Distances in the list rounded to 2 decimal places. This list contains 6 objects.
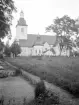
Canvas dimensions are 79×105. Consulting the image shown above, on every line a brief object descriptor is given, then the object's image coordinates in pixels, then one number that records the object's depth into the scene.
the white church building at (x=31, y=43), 71.75
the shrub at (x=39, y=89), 9.25
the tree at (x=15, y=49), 54.04
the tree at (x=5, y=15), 16.75
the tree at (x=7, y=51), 55.64
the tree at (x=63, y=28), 54.66
